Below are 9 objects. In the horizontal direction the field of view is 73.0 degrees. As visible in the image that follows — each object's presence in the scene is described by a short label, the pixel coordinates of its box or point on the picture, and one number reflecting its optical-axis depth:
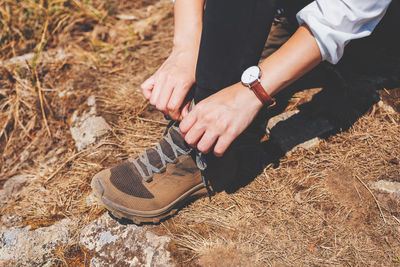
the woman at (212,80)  1.13
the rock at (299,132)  1.73
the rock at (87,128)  2.06
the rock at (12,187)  1.92
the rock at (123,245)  1.43
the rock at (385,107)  1.75
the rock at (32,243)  1.51
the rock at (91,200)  1.70
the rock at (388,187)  1.44
